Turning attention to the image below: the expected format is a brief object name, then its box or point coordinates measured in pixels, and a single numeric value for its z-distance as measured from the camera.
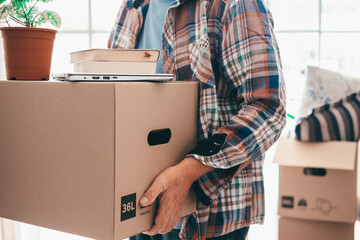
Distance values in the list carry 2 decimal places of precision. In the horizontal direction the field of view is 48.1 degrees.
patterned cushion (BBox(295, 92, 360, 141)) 2.08
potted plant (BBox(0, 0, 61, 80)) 0.91
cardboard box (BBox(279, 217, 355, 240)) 2.02
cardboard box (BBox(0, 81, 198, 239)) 0.71
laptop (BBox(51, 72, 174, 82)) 0.74
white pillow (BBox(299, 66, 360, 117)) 2.17
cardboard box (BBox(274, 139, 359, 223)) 1.98
